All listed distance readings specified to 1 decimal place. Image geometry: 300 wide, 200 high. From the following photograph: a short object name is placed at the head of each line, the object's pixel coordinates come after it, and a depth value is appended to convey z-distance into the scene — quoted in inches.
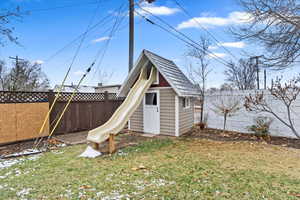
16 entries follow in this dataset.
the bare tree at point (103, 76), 983.6
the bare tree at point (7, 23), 201.3
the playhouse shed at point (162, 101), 268.5
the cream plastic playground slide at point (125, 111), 189.6
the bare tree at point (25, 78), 629.1
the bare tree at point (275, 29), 189.6
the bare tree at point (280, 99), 234.7
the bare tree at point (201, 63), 392.8
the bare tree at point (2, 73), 648.1
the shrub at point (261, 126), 259.3
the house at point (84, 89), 742.4
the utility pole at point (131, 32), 343.9
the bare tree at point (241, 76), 698.2
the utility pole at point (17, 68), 606.8
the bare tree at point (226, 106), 304.5
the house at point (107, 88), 827.3
